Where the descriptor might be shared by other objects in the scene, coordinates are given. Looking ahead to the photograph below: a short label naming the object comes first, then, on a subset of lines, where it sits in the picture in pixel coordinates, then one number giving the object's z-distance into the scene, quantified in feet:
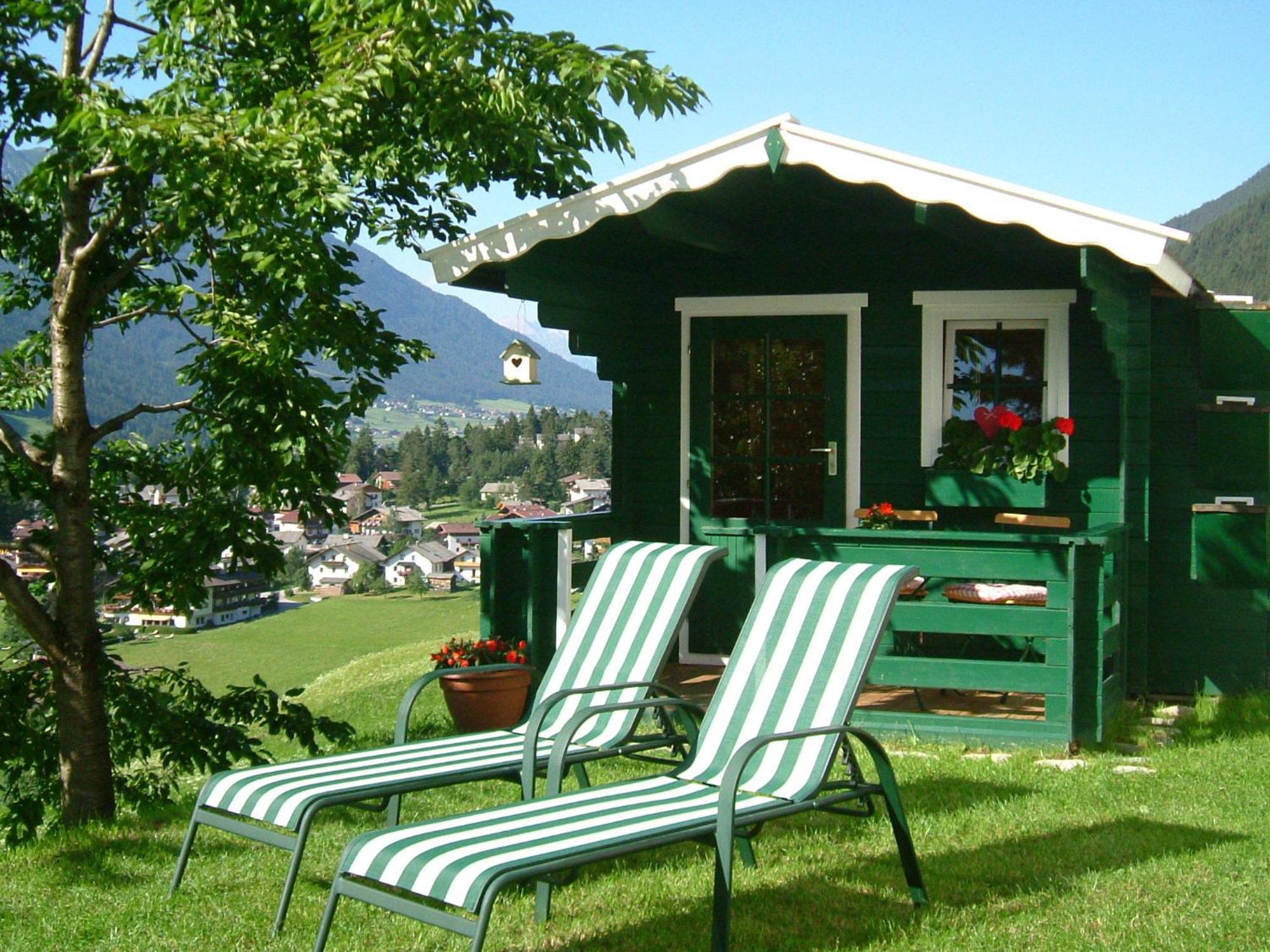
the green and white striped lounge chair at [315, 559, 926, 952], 10.15
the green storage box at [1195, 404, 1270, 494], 23.79
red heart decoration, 25.03
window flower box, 24.73
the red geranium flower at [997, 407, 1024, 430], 24.72
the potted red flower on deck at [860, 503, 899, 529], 24.14
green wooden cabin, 20.97
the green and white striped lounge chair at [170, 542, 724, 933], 12.56
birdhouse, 31.83
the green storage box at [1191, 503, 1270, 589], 23.80
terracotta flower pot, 22.70
